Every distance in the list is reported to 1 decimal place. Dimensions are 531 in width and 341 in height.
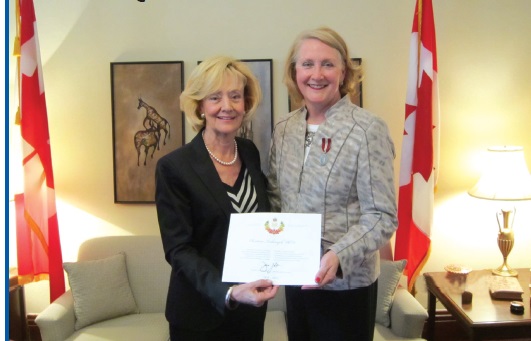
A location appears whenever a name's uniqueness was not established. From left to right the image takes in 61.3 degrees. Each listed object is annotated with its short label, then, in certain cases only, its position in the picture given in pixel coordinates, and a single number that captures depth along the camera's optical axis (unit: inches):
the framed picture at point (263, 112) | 109.3
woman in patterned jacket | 53.0
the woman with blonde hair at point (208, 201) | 53.9
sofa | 90.9
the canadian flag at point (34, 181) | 99.5
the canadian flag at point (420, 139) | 99.3
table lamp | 96.2
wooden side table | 83.6
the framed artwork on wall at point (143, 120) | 110.7
